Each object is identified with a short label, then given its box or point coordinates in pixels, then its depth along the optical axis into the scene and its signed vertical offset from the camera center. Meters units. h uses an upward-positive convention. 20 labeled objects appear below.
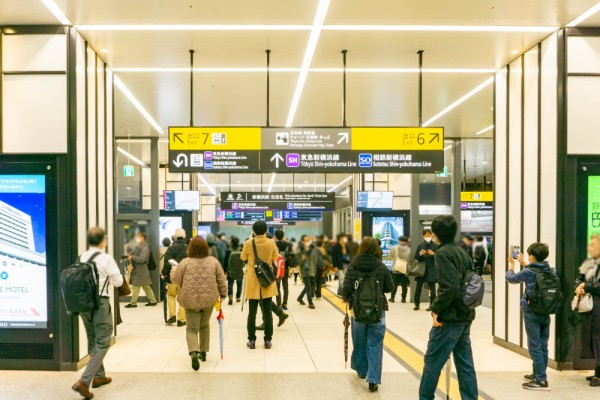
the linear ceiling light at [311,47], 5.10 +1.78
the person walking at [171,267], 7.51 -1.07
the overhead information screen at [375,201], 12.60 -0.14
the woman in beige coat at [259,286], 6.36 -1.14
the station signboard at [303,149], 6.40 +0.58
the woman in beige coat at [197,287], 5.41 -0.97
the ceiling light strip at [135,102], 7.52 +1.58
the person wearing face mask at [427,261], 9.57 -1.26
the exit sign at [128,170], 11.86 +0.61
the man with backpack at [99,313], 4.52 -1.06
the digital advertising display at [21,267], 5.39 -0.75
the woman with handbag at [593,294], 4.99 -0.98
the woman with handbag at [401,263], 10.44 -1.44
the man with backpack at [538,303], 4.82 -1.04
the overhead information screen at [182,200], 12.15 -0.10
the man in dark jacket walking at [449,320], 3.82 -0.95
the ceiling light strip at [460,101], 7.65 +1.59
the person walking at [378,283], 4.69 -0.82
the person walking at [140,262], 10.00 -1.31
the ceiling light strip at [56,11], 4.93 +1.87
